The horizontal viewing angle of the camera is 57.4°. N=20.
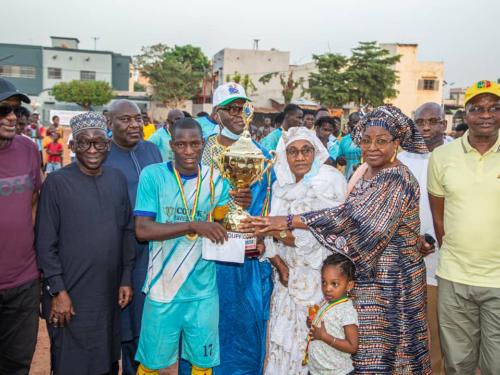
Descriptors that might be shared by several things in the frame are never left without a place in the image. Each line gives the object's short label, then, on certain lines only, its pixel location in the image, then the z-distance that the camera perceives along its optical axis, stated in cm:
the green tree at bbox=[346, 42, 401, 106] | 3164
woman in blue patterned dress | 291
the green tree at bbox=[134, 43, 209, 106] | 4631
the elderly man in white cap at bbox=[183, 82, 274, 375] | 383
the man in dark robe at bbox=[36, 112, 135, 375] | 307
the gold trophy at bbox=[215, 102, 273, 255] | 310
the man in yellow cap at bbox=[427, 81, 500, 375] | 319
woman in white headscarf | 329
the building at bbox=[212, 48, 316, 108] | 3962
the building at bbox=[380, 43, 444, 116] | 3741
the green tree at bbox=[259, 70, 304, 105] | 2884
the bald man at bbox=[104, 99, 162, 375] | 385
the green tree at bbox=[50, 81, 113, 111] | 4534
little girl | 301
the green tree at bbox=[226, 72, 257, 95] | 3733
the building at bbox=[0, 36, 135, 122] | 4978
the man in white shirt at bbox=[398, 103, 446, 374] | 403
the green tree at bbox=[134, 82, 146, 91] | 7468
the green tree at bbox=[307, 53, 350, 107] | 3173
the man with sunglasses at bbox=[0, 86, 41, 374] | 314
